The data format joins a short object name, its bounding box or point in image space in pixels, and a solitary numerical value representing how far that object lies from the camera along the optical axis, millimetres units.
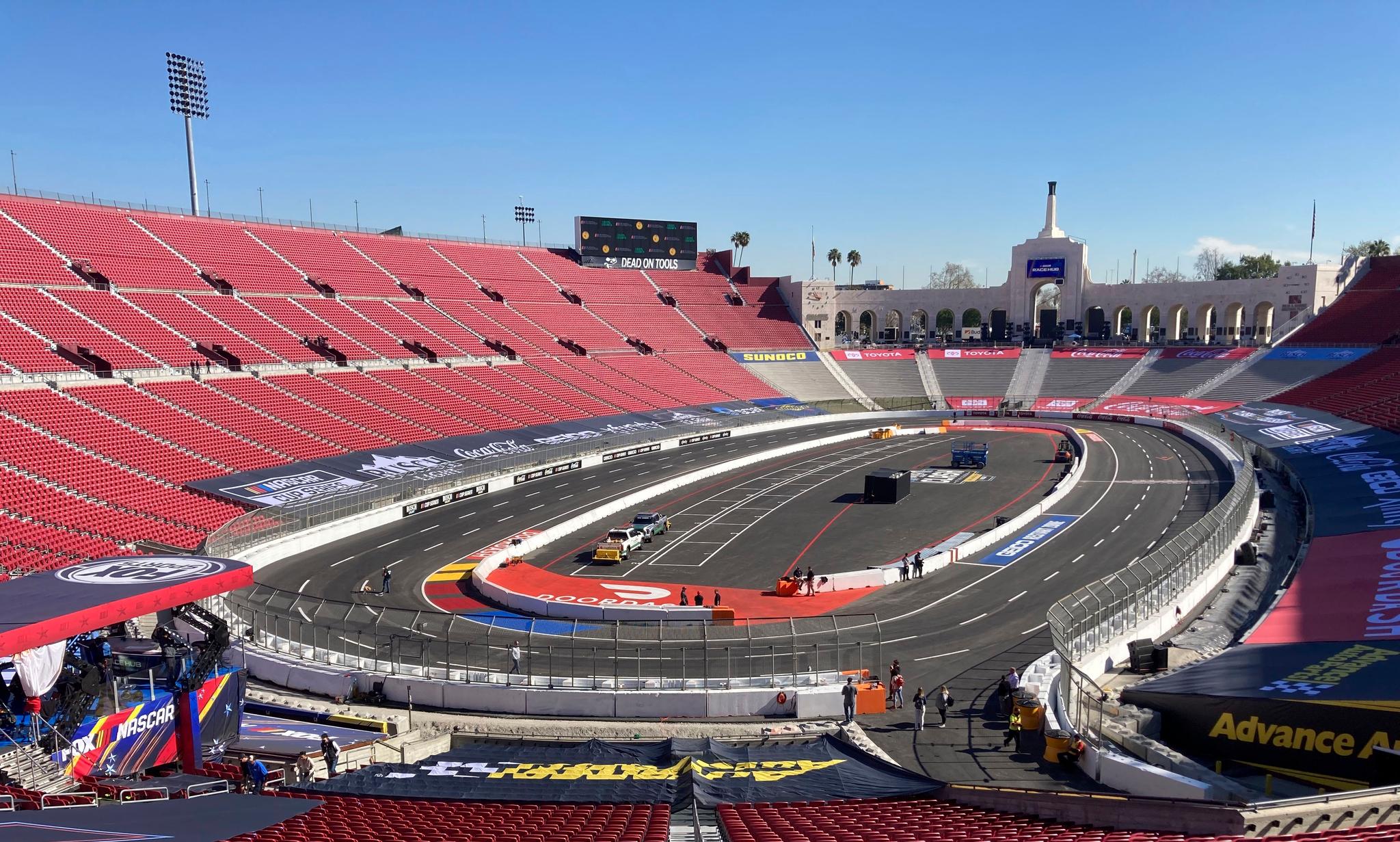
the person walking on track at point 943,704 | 23031
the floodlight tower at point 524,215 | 122938
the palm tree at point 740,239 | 166125
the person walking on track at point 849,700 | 23578
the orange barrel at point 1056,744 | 20391
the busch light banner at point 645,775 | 16578
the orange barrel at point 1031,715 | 22078
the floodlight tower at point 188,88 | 82312
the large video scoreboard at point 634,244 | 108062
